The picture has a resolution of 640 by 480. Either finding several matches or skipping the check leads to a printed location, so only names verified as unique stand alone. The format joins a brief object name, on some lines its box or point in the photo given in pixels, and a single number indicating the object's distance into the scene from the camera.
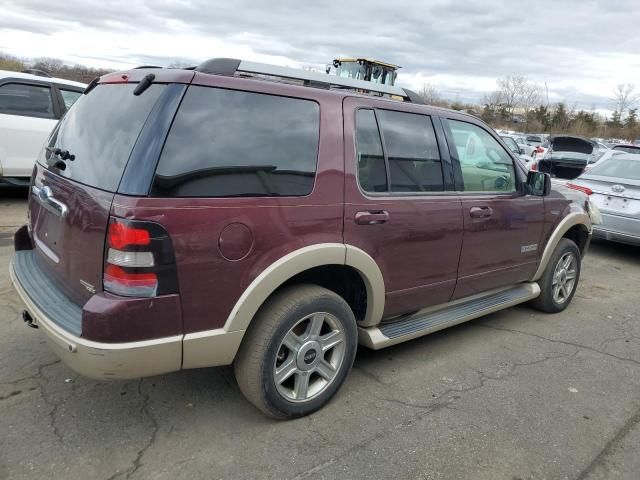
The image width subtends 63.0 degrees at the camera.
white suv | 7.54
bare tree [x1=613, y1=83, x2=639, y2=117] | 59.44
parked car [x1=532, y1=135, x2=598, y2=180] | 14.07
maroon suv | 2.36
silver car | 7.01
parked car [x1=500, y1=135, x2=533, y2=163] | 16.13
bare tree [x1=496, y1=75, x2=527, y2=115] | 61.81
